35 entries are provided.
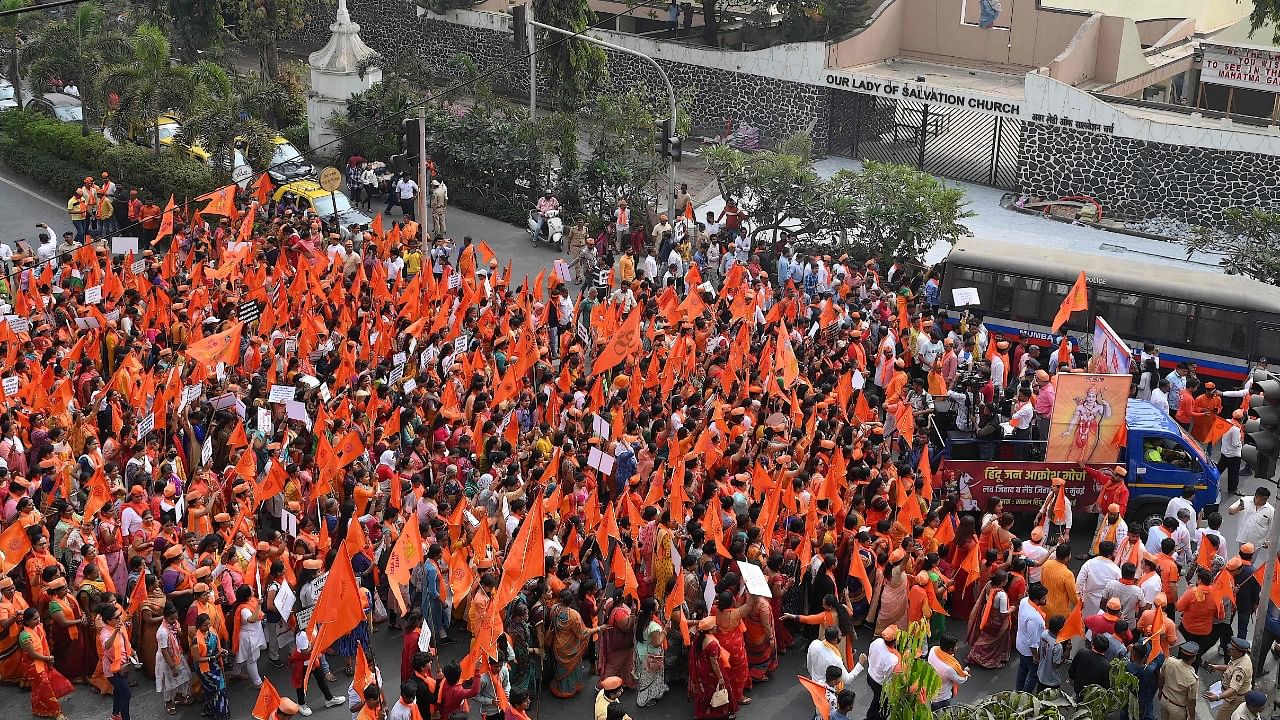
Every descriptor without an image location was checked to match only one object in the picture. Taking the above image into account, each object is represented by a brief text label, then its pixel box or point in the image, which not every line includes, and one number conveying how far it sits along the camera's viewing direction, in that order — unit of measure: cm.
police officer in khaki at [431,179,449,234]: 3028
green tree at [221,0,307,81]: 3828
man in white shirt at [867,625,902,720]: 1354
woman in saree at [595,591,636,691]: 1443
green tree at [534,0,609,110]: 3416
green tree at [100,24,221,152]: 3238
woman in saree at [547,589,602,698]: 1430
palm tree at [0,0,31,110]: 3838
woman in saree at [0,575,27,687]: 1404
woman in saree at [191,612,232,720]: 1395
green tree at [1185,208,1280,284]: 2620
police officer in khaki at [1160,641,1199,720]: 1370
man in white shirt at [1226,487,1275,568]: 1633
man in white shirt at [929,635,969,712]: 1338
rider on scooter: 3106
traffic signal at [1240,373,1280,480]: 1307
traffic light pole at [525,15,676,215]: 2855
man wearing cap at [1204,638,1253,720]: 1360
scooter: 3083
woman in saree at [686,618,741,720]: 1402
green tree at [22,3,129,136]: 3497
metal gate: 3559
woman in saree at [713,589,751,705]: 1408
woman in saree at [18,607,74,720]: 1395
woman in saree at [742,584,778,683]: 1445
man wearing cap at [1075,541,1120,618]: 1510
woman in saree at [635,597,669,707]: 1421
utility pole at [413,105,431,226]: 2511
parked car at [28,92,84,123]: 3709
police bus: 2255
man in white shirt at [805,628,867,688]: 1356
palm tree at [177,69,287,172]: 3203
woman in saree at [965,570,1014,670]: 1498
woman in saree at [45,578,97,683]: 1439
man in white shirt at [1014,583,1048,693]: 1434
